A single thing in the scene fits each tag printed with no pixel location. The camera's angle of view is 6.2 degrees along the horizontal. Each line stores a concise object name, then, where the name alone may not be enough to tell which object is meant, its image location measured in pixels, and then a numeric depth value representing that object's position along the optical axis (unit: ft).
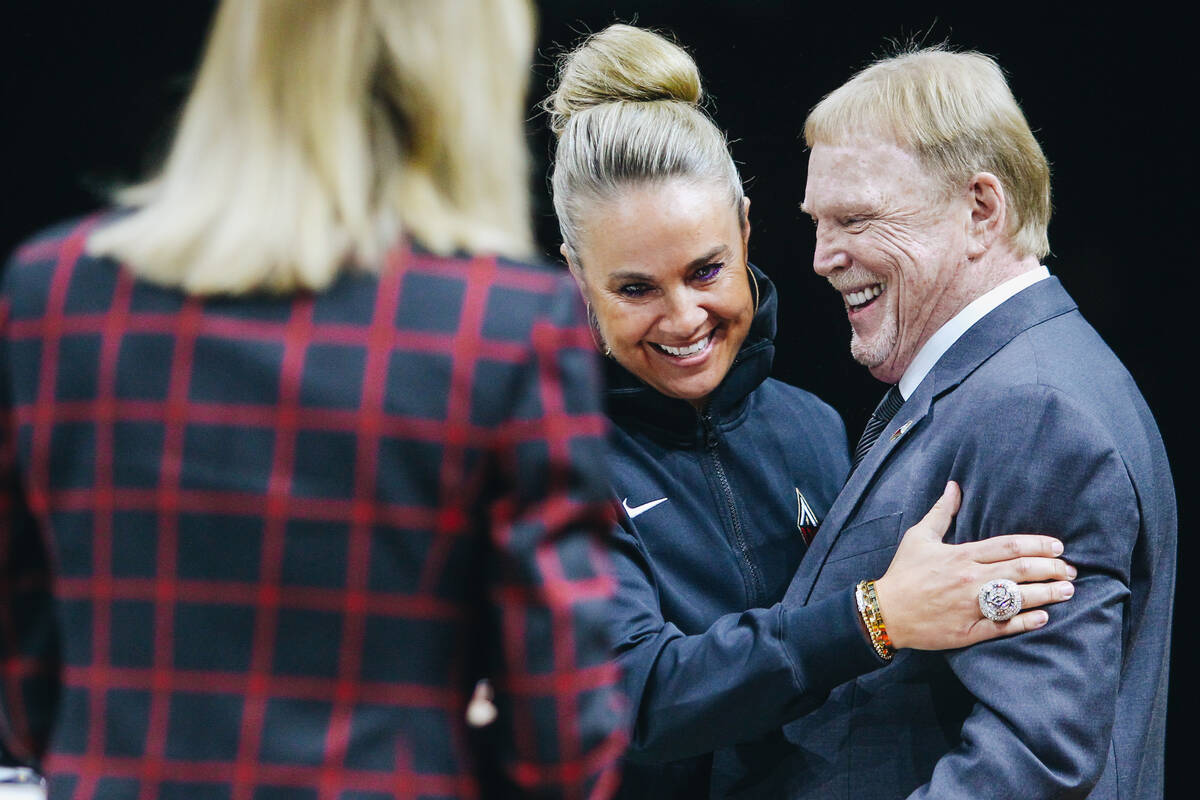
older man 30.72
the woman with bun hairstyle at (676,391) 31.34
